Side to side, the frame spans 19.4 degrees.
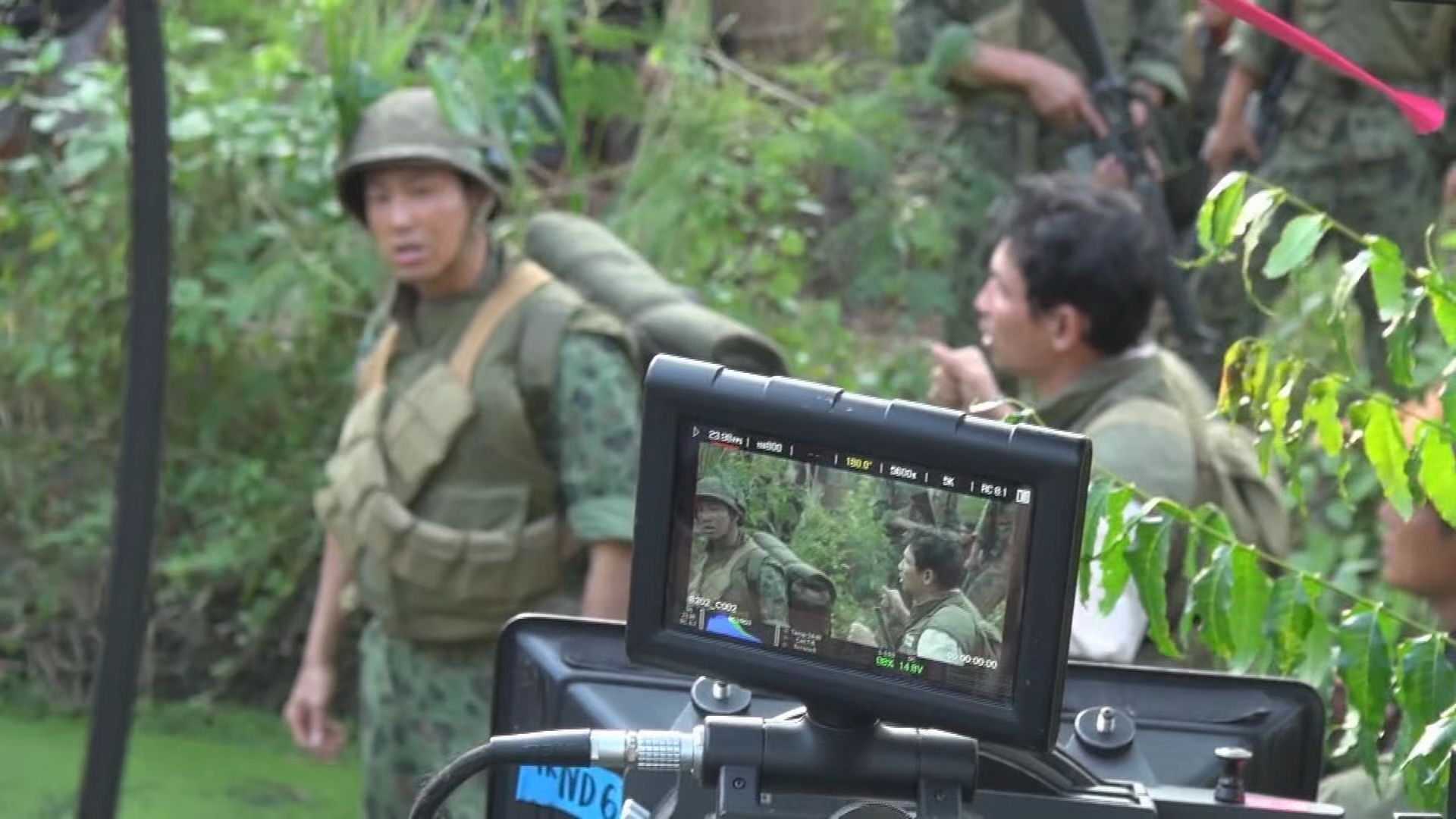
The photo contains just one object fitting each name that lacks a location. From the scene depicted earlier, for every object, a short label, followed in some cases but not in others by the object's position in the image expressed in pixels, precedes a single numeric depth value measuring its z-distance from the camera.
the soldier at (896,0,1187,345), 5.36
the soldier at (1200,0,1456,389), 5.48
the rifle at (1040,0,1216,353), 5.16
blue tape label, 1.49
